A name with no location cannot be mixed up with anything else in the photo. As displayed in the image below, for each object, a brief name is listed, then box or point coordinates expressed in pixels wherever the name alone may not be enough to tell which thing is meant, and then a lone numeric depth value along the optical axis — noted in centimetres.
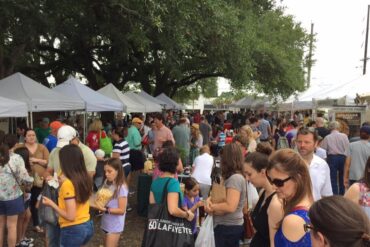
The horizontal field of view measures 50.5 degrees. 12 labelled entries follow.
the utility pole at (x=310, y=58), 2421
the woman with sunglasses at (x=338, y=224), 146
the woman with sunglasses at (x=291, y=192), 204
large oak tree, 1034
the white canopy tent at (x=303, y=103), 1418
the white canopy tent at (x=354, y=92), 1057
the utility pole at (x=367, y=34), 3068
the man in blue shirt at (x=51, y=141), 698
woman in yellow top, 360
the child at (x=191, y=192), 523
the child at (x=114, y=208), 440
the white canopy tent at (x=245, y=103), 2877
